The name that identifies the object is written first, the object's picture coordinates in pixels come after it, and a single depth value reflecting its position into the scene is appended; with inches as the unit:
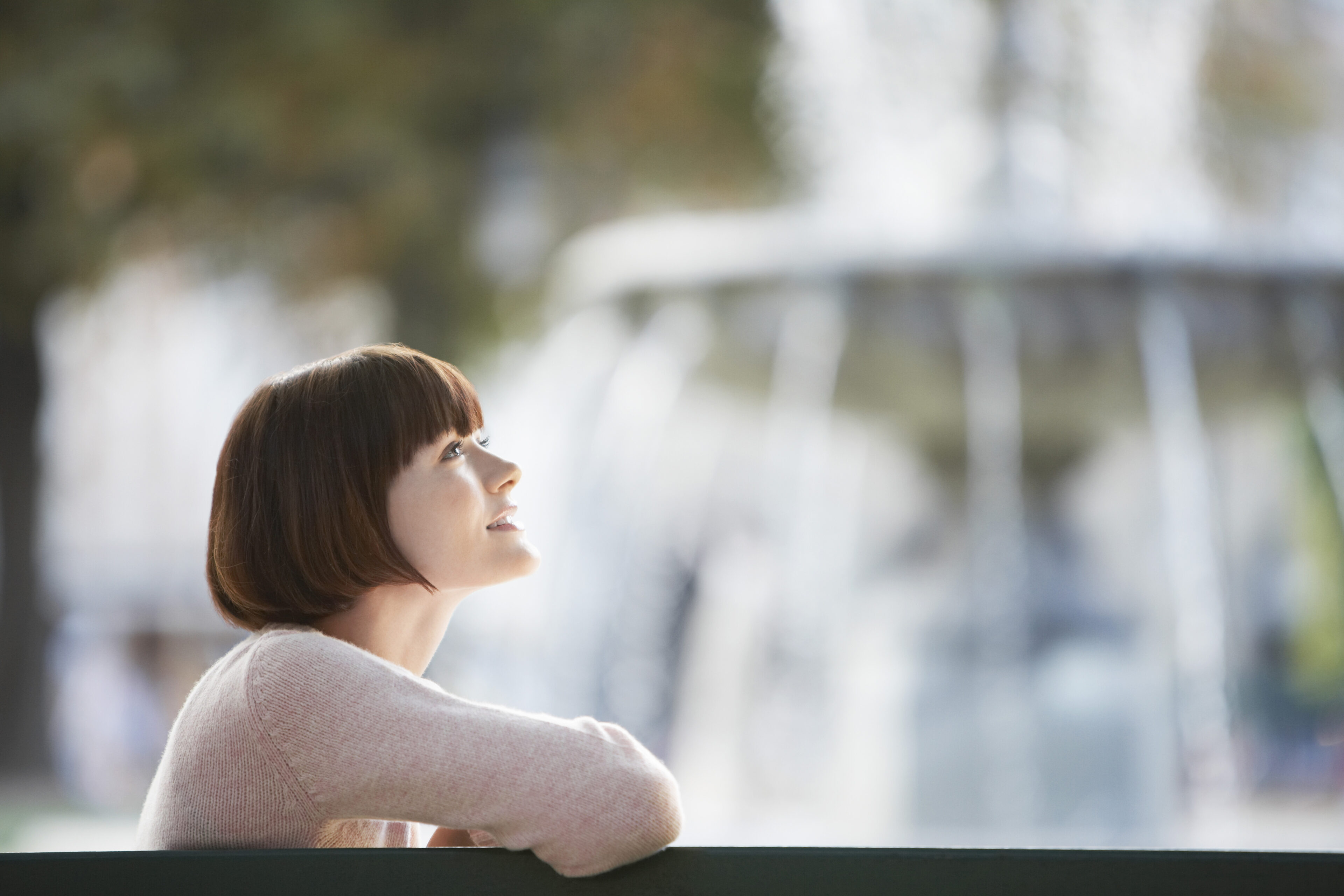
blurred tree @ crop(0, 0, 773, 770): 806.5
